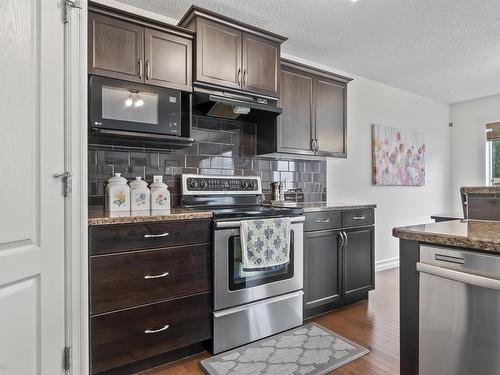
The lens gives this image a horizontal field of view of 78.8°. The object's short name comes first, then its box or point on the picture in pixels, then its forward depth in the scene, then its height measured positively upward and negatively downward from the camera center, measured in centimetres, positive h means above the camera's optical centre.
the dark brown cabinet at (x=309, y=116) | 284 +70
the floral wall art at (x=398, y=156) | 406 +43
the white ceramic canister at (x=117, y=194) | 212 -5
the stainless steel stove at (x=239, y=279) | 204 -67
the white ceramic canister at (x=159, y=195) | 226 -6
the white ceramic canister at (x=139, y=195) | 219 -6
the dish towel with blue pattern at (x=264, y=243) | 208 -40
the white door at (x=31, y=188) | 117 +0
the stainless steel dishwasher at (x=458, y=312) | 107 -48
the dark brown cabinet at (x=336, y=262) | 256 -68
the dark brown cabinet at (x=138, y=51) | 192 +92
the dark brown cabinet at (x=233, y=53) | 226 +107
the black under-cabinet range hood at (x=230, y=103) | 230 +68
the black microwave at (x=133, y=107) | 191 +54
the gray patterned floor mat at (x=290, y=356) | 186 -112
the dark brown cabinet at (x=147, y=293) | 167 -63
